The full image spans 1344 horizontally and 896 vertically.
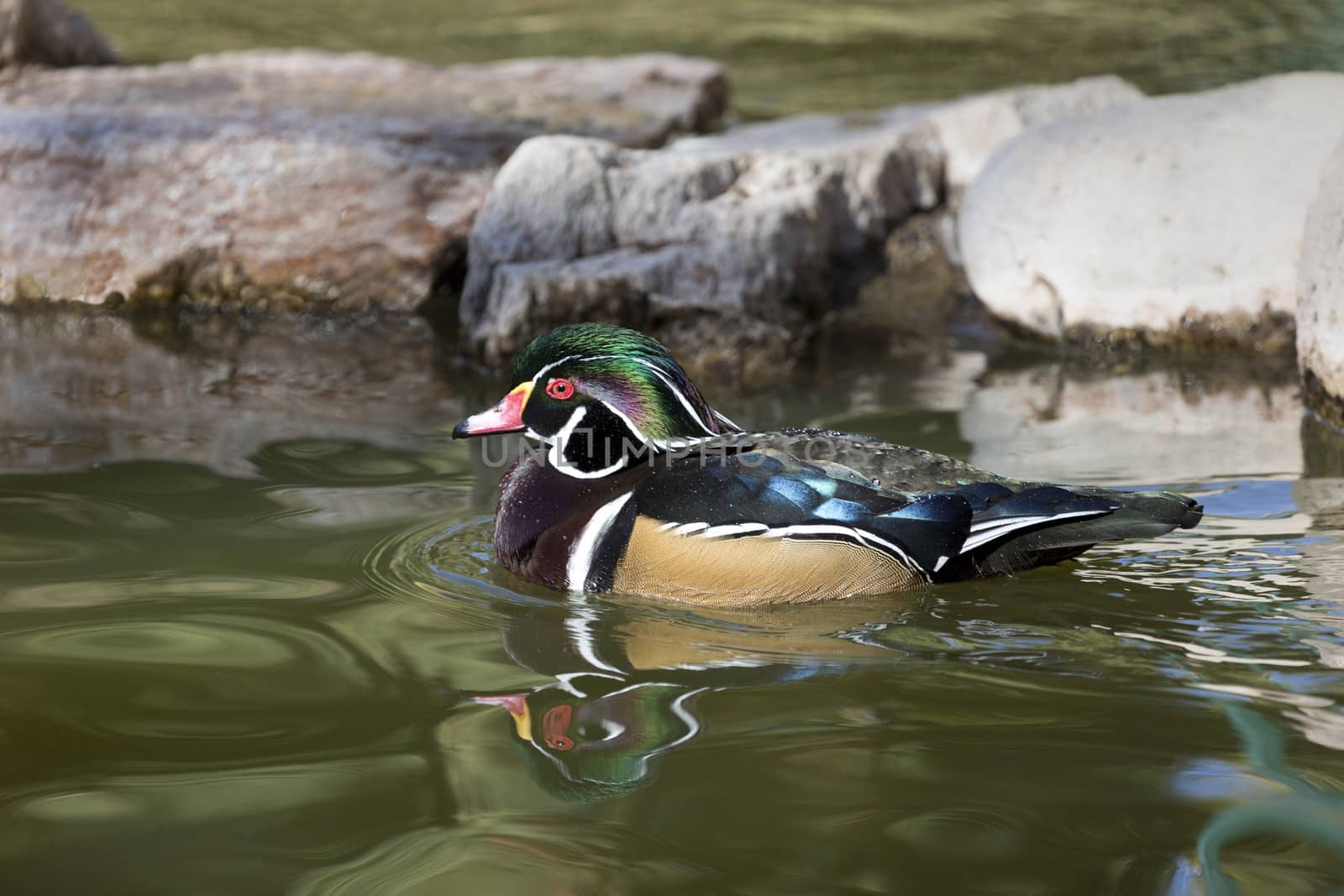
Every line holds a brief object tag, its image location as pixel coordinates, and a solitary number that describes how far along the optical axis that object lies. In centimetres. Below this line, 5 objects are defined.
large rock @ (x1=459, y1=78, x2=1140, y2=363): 1473
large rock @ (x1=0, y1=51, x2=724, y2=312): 1653
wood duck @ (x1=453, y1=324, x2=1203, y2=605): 816
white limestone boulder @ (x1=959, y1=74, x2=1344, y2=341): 1436
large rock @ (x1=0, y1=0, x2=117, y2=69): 2044
